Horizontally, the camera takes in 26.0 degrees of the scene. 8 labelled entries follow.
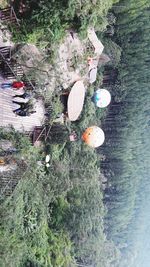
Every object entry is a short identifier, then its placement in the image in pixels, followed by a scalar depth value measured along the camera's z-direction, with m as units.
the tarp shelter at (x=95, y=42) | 14.61
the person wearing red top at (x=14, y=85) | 11.95
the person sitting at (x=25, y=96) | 12.59
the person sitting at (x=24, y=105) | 12.68
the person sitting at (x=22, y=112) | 12.77
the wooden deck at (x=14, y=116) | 12.49
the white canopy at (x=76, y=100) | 14.40
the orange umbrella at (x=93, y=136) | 15.59
